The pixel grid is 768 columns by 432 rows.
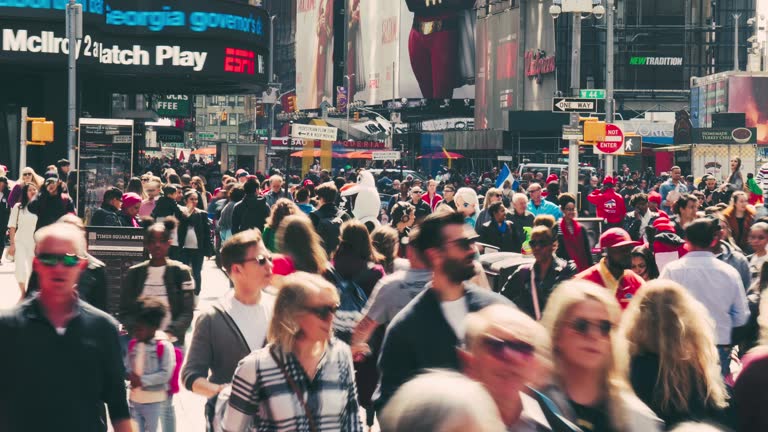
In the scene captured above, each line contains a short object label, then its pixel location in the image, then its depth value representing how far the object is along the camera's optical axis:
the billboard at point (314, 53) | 142.00
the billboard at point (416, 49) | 102.88
